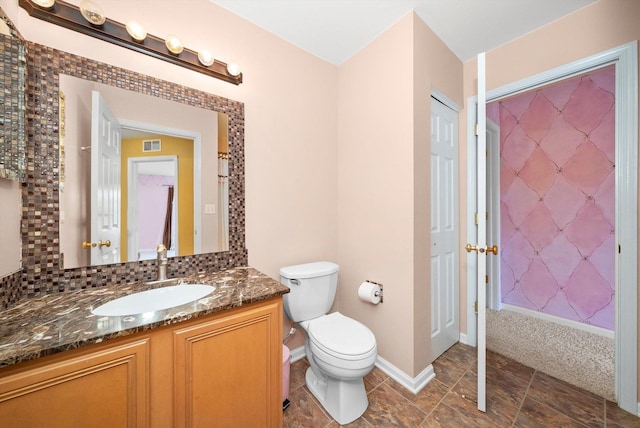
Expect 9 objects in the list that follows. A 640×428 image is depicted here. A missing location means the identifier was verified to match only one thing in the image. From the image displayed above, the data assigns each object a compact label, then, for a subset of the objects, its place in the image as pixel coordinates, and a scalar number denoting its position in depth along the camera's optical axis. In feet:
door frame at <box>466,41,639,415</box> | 4.47
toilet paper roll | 5.68
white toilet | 4.29
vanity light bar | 3.43
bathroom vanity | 2.17
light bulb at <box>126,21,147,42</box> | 3.88
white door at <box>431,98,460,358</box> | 6.01
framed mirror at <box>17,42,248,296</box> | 3.34
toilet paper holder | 5.74
